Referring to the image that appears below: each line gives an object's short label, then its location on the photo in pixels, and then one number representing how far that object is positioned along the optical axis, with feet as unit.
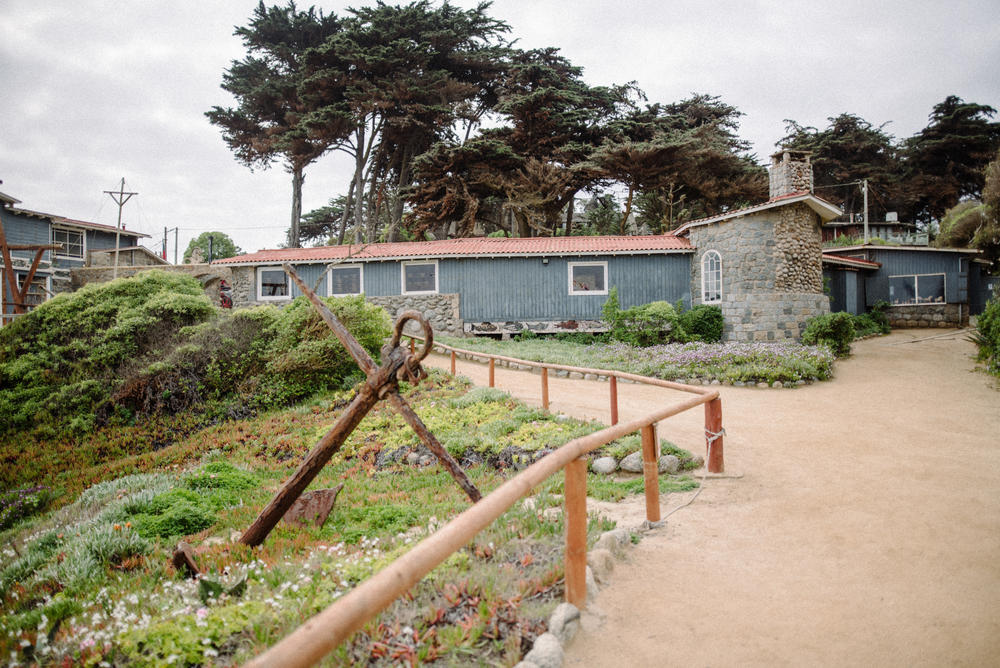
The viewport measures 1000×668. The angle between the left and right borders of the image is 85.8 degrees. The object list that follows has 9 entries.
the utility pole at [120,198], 94.48
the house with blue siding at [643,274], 56.44
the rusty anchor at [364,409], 11.48
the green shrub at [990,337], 40.37
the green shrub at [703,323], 57.47
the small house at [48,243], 85.11
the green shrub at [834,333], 51.42
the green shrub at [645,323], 56.70
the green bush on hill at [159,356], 37.24
